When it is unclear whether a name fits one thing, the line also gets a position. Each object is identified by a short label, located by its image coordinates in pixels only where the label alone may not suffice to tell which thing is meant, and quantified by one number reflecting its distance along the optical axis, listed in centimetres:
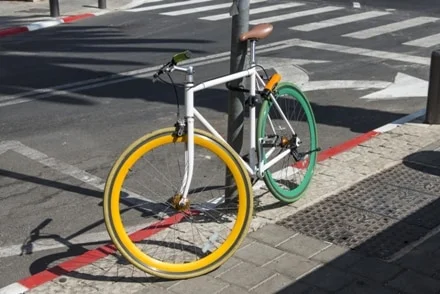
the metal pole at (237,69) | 546
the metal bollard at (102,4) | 1871
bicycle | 470
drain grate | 522
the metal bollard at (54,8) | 1752
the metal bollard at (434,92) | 793
